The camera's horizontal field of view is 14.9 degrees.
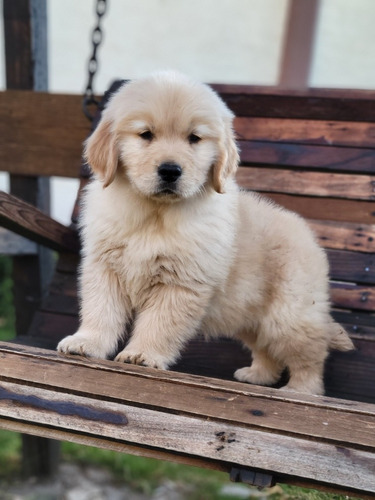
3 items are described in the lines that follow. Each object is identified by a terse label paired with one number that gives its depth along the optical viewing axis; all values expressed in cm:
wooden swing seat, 142
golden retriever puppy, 158
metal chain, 188
